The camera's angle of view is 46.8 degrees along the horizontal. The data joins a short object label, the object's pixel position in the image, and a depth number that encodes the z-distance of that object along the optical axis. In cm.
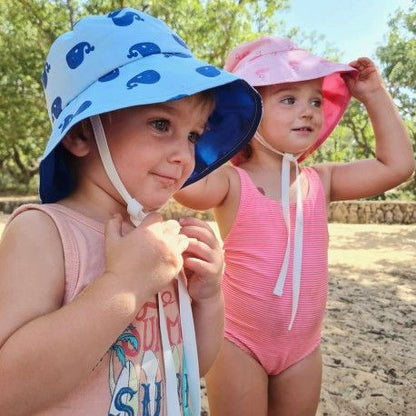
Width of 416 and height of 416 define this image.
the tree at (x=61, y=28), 1324
